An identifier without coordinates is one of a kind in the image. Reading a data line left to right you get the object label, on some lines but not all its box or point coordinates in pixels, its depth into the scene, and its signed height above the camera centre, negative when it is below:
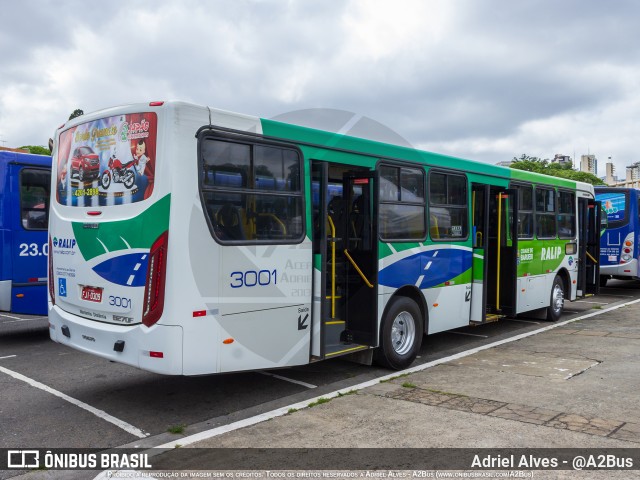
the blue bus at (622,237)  16.81 +0.08
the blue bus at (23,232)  9.06 +0.13
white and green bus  5.34 -0.02
